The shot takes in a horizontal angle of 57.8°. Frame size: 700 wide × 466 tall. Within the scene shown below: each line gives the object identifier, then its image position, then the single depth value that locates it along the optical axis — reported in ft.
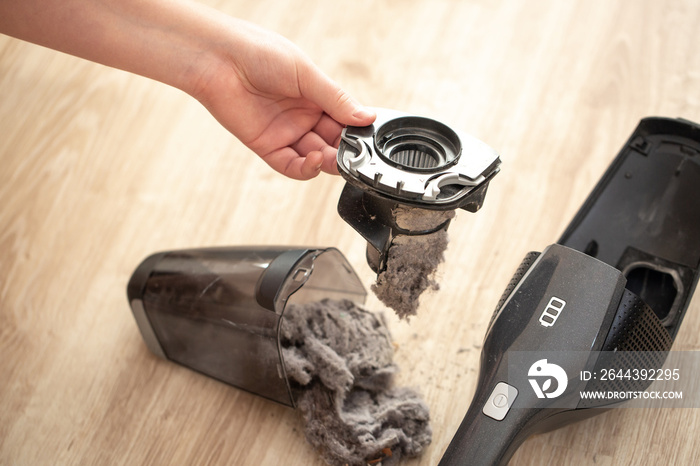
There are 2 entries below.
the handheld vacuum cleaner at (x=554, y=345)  2.10
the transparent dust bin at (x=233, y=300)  2.46
